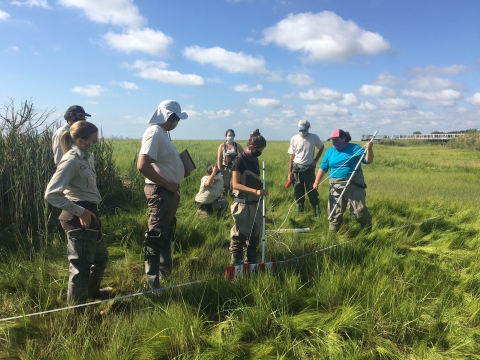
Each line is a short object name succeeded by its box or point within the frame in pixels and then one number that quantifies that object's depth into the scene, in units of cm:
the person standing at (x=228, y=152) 616
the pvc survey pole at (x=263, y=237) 323
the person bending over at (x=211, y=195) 537
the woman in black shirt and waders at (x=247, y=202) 338
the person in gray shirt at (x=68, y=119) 333
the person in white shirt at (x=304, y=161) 593
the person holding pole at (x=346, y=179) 452
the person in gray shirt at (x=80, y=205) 244
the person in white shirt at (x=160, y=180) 281
